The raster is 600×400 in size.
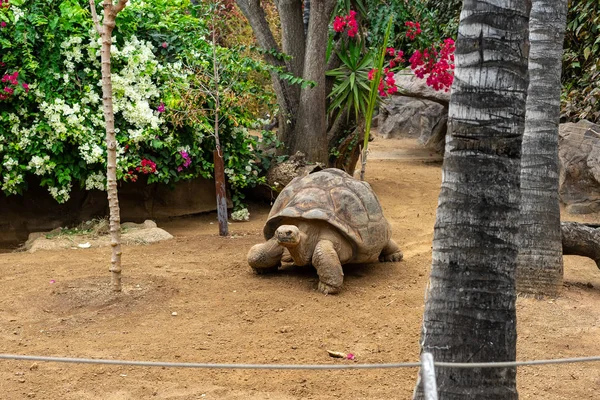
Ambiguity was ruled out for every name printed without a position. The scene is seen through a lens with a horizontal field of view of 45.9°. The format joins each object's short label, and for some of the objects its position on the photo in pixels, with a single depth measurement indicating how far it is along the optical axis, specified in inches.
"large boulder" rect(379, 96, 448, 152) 563.2
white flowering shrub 296.7
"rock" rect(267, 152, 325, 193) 354.3
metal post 77.2
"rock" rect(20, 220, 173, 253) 286.0
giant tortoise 223.5
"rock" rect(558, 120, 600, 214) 352.8
